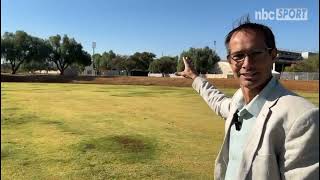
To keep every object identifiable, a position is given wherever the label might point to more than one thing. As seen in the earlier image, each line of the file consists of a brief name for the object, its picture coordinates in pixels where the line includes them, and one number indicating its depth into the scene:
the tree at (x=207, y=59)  50.61
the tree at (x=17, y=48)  45.54
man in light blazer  1.12
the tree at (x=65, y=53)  50.50
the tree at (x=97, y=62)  69.53
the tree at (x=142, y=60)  65.70
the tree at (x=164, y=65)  58.13
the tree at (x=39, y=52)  47.61
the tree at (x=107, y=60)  67.98
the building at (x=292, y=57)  56.48
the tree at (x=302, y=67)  41.36
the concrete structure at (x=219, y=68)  53.24
